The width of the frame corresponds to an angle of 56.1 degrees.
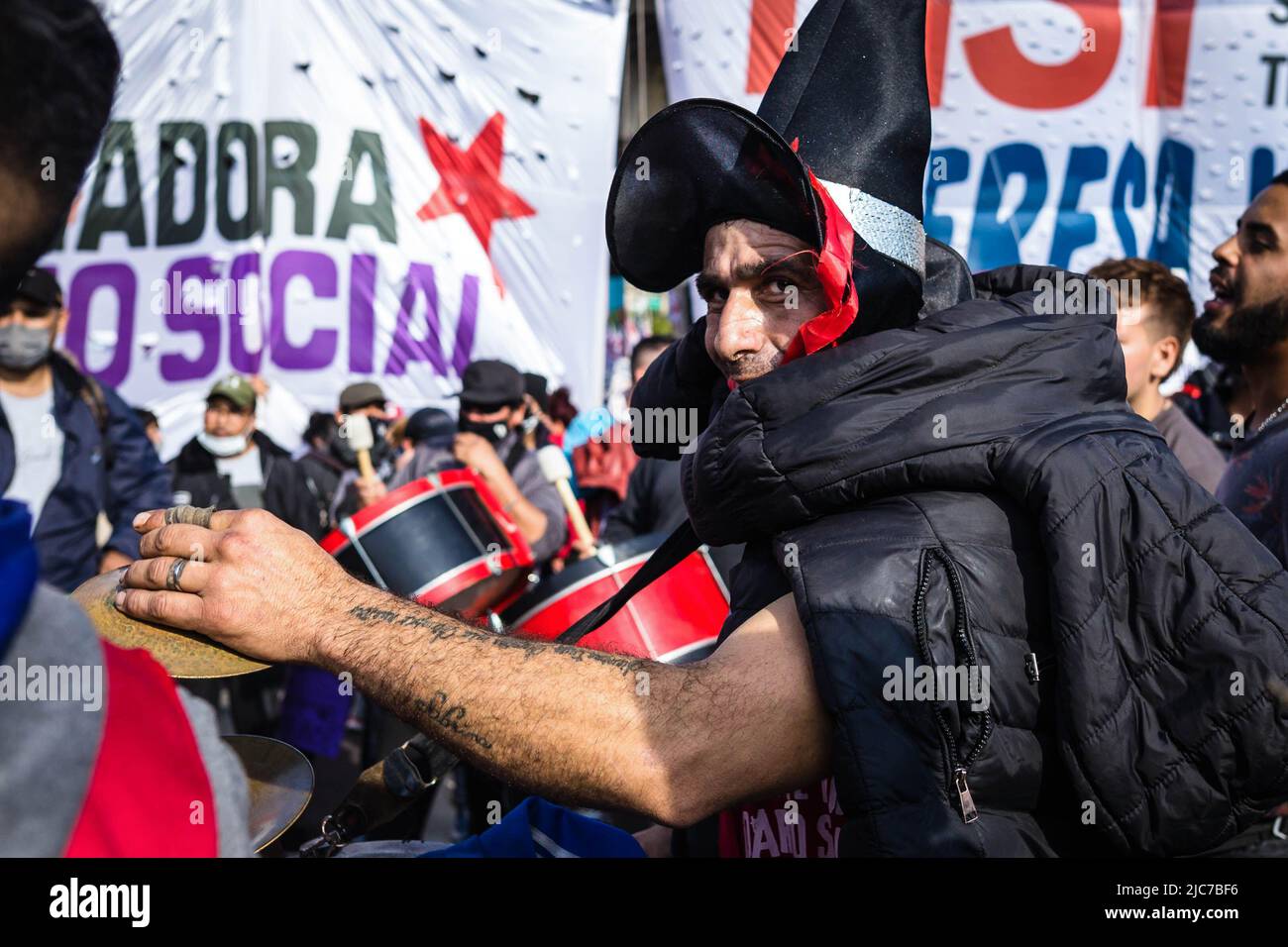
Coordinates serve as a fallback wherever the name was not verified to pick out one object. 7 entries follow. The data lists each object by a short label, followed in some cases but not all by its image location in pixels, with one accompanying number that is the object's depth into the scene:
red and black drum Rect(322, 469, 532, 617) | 4.16
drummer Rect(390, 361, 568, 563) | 5.73
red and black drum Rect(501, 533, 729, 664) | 3.14
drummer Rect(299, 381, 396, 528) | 7.08
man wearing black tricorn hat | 1.53
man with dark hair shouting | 3.34
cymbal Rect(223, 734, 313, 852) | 1.55
